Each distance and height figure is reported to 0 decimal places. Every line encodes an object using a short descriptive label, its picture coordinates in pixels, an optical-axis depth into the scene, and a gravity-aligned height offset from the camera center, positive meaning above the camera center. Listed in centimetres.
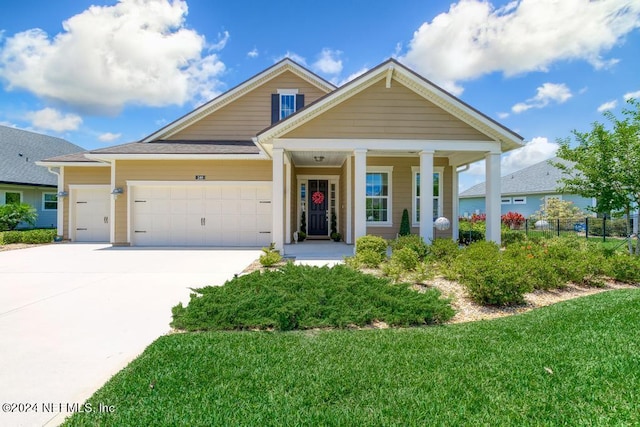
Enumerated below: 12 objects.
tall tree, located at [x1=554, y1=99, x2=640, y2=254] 845 +139
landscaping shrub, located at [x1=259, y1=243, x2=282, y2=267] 778 -111
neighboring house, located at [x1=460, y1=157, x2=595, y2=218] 2223 +181
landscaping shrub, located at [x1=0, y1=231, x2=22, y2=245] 1284 -100
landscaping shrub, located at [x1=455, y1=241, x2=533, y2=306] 481 -105
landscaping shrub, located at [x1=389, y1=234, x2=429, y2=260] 822 -82
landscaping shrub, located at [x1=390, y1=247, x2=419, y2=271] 697 -101
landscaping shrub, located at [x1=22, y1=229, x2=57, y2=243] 1318 -97
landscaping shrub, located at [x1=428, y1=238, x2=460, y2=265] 770 -93
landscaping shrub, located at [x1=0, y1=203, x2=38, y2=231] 1432 -11
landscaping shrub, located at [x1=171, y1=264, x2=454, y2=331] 400 -124
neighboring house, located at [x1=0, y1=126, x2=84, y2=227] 1703 +207
